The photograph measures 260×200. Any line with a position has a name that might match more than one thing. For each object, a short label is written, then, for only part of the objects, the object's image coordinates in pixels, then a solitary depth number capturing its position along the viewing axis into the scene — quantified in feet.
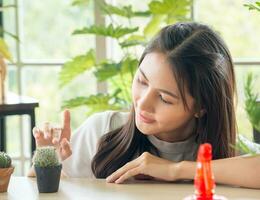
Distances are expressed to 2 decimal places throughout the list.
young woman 5.86
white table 5.45
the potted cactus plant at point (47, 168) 5.46
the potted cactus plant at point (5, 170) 5.61
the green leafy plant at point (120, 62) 9.84
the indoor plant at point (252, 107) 3.90
